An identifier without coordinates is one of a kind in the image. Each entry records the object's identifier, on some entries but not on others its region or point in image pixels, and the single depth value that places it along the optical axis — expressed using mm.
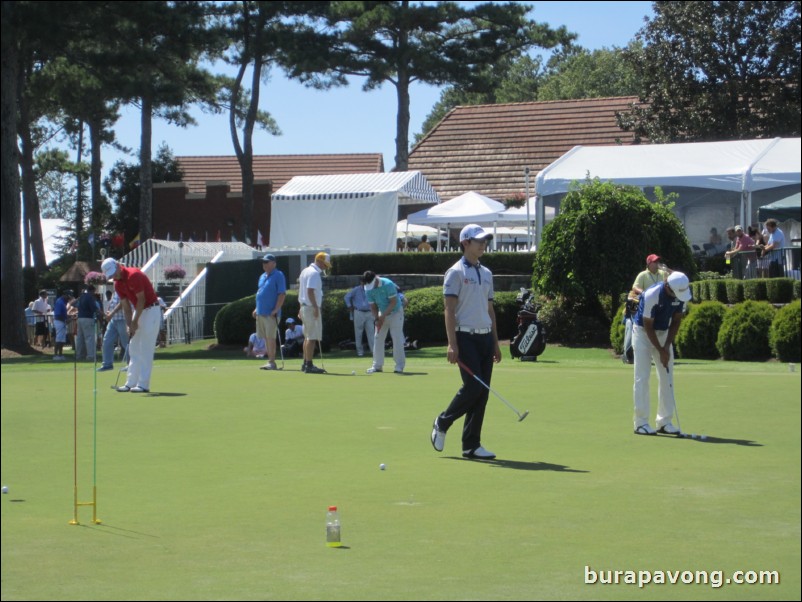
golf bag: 24391
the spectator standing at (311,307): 21281
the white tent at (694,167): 29438
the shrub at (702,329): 23547
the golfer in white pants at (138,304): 16672
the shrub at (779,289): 23484
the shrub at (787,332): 21672
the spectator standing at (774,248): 24000
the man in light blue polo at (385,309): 21250
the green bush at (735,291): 24500
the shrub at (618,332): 25331
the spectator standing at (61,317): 31141
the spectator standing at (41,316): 36812
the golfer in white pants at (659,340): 12266
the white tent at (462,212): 36969
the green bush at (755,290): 23922
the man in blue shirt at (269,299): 21656
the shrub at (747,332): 22797
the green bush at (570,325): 28406
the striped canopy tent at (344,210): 39094
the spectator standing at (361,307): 24630
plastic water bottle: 7273
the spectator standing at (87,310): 26250
